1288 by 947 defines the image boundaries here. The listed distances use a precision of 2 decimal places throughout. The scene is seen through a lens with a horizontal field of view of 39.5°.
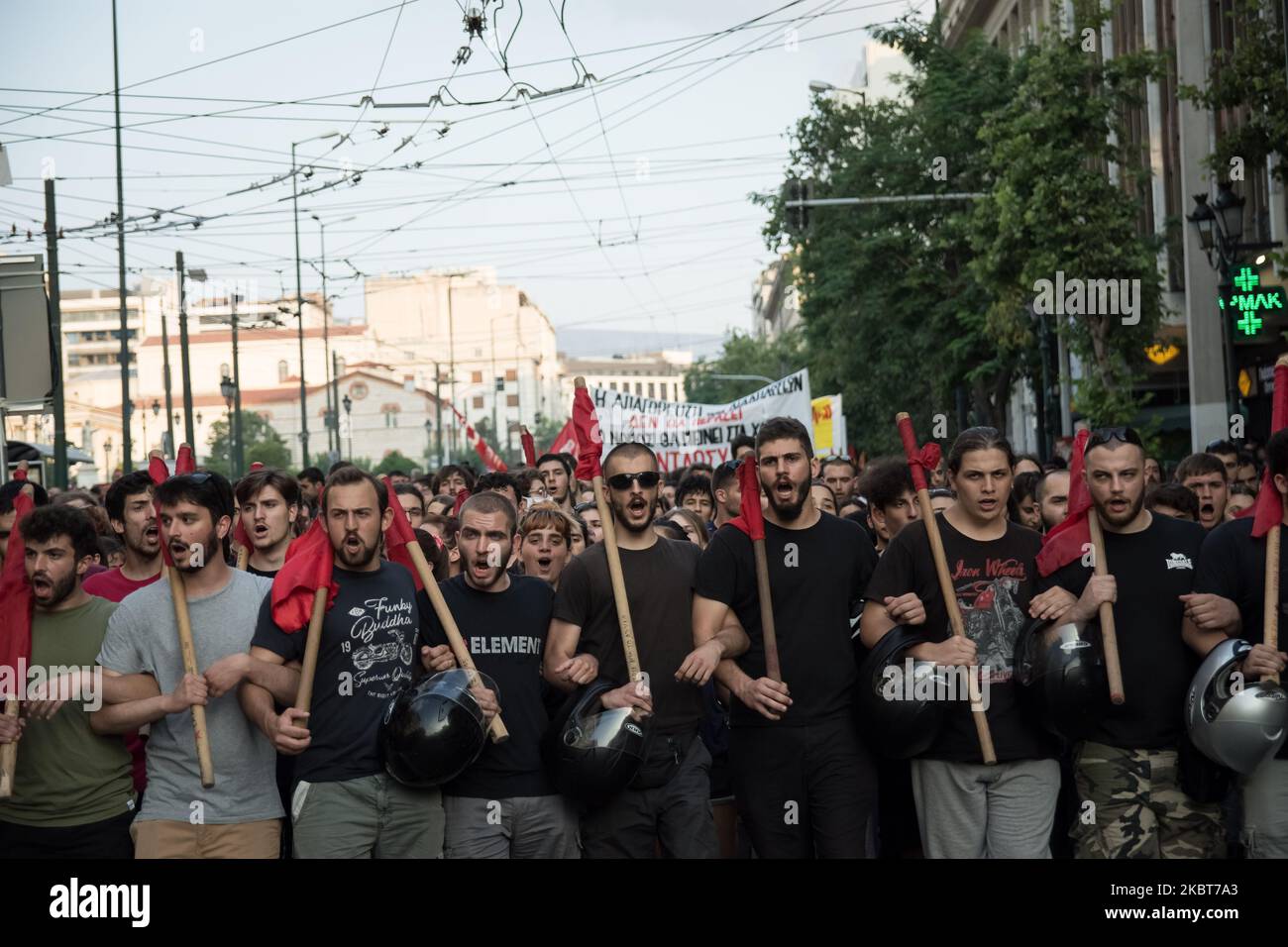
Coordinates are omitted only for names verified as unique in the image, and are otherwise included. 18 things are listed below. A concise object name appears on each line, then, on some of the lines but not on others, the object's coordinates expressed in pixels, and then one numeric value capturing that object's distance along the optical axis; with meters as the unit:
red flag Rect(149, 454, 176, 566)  6.89
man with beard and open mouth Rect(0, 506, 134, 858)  6.14
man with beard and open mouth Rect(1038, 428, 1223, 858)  6.28
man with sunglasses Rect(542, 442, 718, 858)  6.52
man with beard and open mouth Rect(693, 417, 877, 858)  6.52
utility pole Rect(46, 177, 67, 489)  21.40
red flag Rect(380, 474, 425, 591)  6.74
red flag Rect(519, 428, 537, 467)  14.76
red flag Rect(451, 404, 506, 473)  16.27
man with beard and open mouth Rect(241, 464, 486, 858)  6.05
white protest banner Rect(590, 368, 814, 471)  19.73
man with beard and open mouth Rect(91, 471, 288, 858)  5.97
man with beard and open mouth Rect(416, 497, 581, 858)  6.34
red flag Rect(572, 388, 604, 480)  6.76
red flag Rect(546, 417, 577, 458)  17.25
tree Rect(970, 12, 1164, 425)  21.83
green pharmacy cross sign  16.66
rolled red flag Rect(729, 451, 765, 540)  6.55
